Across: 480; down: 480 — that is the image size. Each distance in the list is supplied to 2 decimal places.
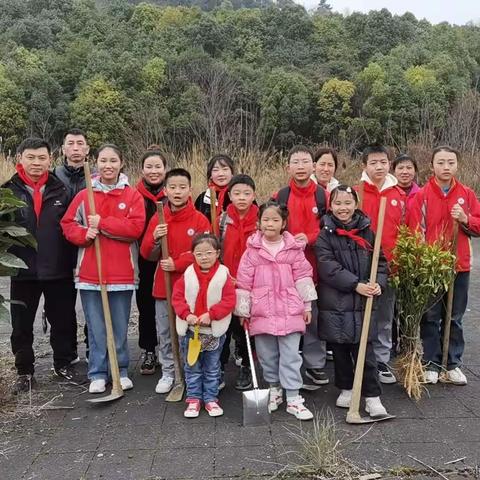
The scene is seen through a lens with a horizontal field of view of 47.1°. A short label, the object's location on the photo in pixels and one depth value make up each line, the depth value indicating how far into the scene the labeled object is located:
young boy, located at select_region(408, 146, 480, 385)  4.13
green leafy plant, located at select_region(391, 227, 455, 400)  3.91
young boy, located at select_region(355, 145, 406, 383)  4.18
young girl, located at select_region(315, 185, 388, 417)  3.70
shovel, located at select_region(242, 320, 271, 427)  3.56
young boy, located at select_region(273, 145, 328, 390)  4.15
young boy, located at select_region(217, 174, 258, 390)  4.05
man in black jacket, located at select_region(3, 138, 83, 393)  4.16
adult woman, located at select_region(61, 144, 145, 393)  4.05
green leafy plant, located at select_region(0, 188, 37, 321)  3.75
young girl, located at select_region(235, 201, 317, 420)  3.74
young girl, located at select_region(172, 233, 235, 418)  3.76
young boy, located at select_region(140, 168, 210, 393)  4.05
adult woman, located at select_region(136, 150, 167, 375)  4.43
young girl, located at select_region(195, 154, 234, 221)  4.41
